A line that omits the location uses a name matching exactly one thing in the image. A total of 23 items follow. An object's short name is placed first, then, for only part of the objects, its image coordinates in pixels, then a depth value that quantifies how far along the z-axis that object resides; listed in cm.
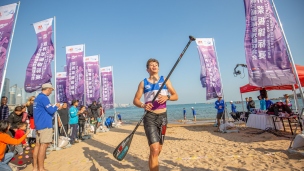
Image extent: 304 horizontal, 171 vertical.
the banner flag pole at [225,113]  977
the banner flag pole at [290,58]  481
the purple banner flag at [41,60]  761
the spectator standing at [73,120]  863
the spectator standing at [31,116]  736
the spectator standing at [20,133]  501
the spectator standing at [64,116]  862
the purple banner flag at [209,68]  1100
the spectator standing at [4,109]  705
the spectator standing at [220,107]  1078
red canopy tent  855
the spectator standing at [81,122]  994
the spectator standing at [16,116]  631
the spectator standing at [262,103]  1261
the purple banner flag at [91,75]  1555
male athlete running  280
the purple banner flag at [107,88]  1788
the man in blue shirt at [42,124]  408
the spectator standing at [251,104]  1391
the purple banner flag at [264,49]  530
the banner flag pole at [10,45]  619
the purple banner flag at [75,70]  1234
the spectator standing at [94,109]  1473
